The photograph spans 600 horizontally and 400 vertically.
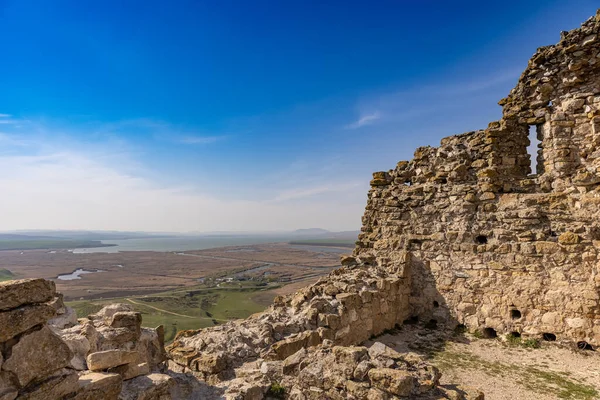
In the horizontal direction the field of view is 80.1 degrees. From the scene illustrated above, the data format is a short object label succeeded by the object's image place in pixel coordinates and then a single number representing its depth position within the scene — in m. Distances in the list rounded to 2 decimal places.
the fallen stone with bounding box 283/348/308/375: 4.58
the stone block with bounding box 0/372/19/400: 2.51
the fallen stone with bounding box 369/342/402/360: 4.49
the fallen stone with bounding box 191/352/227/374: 4.62
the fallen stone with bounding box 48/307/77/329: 3.88
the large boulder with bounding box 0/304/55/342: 2.58
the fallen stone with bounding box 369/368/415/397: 3.90
